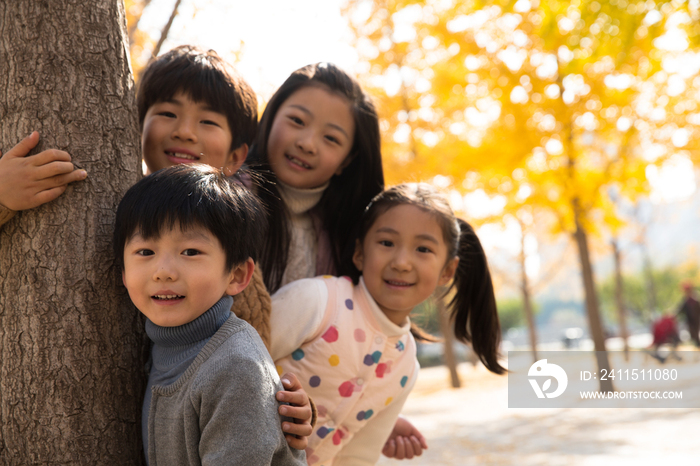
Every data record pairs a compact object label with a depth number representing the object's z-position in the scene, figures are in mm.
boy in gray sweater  1315
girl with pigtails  2123
